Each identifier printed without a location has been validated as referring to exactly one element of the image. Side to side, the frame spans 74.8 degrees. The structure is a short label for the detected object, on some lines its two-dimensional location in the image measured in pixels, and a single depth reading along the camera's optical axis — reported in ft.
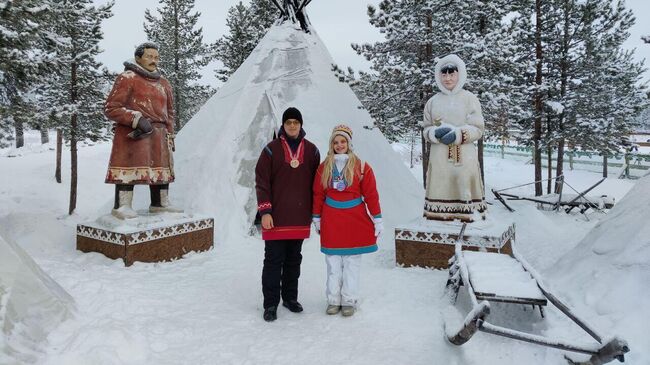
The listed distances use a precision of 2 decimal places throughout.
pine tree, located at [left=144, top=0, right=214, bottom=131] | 63.05
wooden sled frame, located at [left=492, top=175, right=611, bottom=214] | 32.99
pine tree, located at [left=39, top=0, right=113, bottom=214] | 40.64
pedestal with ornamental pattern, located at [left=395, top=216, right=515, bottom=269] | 16.29
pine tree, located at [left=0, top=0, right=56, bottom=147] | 19.80
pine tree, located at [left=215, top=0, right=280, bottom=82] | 52.24
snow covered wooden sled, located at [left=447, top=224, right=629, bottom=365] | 7.64
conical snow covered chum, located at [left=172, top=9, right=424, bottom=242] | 22.80
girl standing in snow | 11.73
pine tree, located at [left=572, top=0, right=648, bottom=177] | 40.29
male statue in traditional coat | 17.03
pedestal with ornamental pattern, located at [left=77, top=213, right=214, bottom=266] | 16.28
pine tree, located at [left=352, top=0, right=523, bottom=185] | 27.58
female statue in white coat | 17.28
